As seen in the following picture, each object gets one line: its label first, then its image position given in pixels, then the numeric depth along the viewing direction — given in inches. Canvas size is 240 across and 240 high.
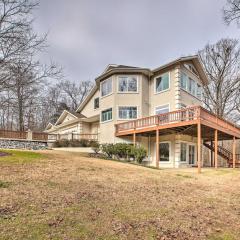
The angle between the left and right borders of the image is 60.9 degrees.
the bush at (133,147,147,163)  537.5
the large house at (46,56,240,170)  584.7
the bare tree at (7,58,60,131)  390.9
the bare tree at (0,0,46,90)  388.6
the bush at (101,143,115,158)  572.9
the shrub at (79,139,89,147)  737.4
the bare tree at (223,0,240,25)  379.5
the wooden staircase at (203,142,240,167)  743.3
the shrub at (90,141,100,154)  639.7
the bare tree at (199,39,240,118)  1006.4
